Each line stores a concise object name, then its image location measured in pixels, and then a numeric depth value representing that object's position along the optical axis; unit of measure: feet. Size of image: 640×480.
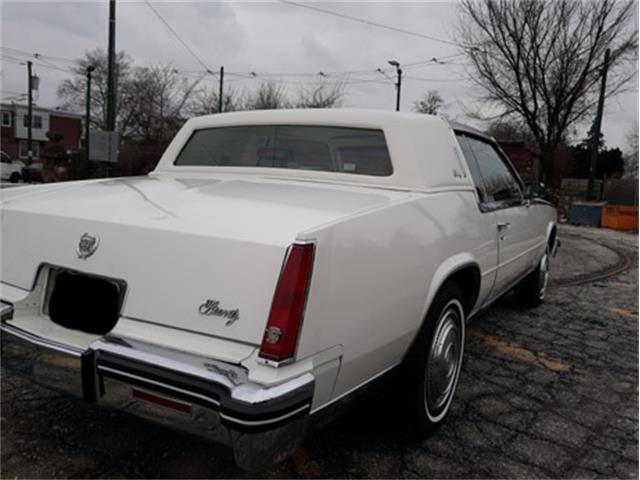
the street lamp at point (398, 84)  70.59
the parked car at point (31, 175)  85.76
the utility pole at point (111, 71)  37.40
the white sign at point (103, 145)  38.04
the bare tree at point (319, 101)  100.42
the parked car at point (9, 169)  80.33
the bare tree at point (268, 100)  104.12
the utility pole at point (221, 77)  88.55
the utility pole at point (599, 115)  56.75
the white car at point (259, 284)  5.20
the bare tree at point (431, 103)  90.32
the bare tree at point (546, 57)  57.62
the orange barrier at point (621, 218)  46.50
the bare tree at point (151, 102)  110.52
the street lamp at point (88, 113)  71.72
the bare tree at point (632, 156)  147.30
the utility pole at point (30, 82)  104.88
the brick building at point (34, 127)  156.62
